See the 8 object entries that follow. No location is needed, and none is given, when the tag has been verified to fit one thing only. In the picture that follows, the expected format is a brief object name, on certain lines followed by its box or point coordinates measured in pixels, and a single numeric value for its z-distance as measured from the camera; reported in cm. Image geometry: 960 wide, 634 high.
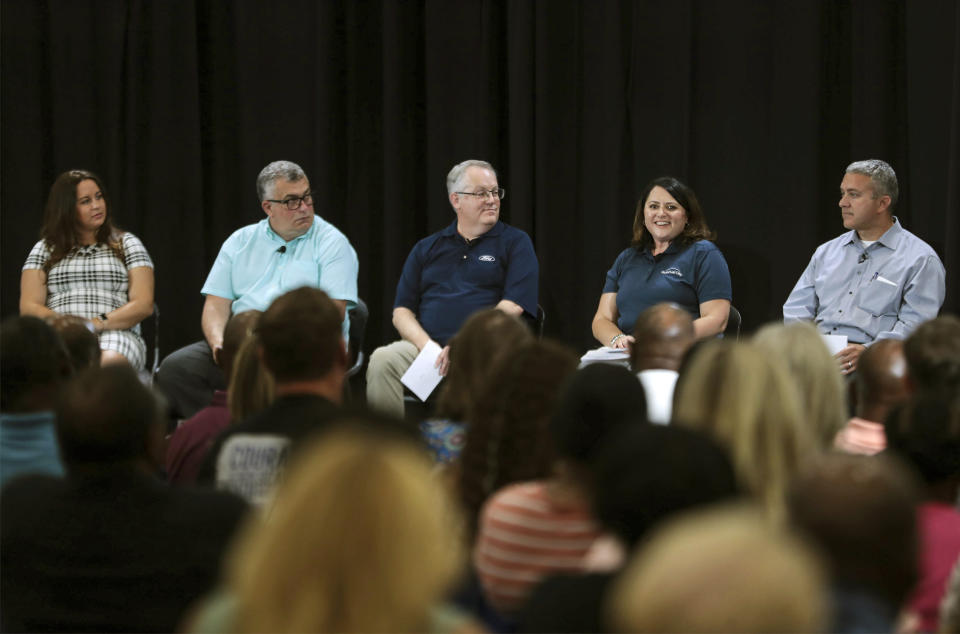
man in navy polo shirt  945
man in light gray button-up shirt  882
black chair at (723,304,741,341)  946
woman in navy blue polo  924
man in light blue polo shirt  936
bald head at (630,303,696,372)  580
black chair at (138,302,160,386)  1154
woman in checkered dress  910
